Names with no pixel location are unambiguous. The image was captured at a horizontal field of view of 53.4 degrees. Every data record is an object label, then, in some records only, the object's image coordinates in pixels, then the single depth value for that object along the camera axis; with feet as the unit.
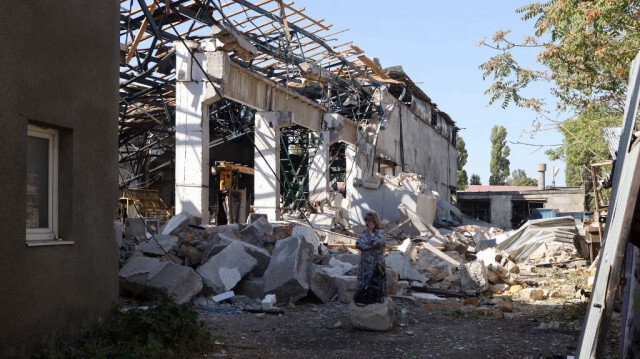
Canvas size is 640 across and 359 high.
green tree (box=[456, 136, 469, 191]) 228.02
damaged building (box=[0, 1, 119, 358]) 17.48
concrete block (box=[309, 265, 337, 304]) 35.53
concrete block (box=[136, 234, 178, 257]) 36.35
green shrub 18.84
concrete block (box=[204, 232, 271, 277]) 36.94
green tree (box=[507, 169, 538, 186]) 335.88
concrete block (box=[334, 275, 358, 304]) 36.29
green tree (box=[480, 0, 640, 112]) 37.70
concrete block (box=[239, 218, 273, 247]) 42.63
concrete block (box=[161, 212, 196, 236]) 41.11
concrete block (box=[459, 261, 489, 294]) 42.63
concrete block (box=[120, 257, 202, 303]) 30.63
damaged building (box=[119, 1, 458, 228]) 47.73
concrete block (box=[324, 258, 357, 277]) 38.68
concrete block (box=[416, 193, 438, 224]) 79.56
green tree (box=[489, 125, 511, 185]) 245.45
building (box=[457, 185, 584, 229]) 149.89
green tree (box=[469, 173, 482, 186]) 259.19
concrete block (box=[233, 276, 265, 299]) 35.14
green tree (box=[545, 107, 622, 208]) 55.36
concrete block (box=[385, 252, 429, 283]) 44.06
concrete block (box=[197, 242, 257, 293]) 34.44
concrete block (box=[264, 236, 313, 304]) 34.32
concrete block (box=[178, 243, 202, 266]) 37.06
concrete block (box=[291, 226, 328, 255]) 44.79
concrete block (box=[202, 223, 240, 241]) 40.65
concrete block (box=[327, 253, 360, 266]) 43.32
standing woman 29.27
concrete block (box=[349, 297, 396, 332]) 28.45
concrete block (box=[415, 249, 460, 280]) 46.69
